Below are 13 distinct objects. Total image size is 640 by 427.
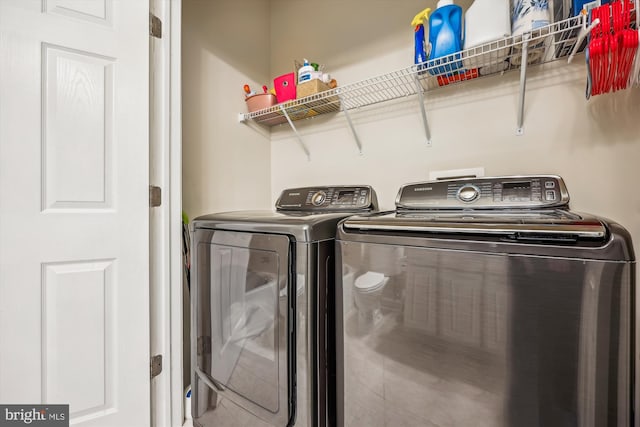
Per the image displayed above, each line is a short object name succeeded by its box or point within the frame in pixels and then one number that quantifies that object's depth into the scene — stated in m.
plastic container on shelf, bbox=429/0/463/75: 1.21
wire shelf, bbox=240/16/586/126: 1.08
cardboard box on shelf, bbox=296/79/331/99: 1.64
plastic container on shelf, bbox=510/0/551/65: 1.04
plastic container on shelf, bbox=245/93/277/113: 1.87
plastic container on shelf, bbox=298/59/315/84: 1.68
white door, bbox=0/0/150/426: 1.10
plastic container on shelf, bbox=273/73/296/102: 1.76
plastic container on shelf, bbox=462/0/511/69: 1.12
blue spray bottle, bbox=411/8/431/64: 1.30
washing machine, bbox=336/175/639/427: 0.64
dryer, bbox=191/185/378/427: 1.01
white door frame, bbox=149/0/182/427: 1.41
